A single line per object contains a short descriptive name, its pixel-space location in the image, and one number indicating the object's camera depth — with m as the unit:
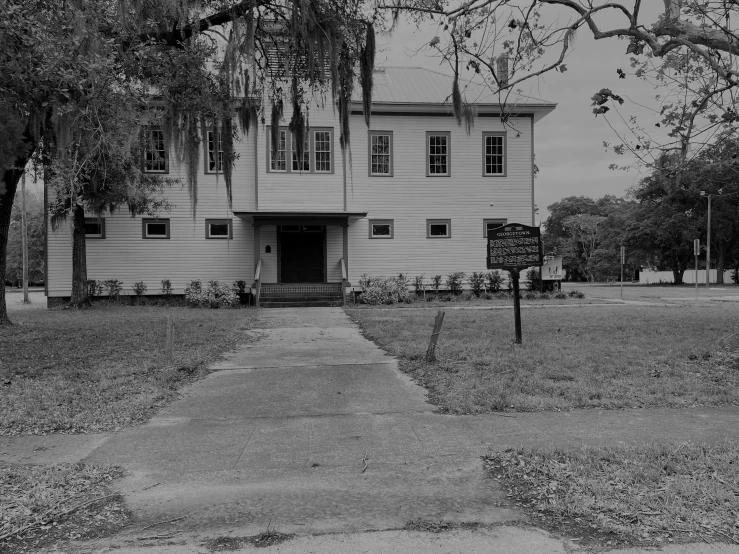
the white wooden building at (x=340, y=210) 20.45
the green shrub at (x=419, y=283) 21.62
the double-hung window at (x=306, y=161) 20.76
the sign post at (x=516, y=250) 9.76
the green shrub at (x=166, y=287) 20.55
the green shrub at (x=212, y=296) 19.69
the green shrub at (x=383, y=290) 20.47
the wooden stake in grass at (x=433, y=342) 8.20
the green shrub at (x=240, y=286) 20.53
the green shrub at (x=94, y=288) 20.14
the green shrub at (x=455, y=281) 21.75
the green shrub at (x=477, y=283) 21.94
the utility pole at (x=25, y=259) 26.22
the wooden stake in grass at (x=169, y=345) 8.26
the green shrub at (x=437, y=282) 21.67
